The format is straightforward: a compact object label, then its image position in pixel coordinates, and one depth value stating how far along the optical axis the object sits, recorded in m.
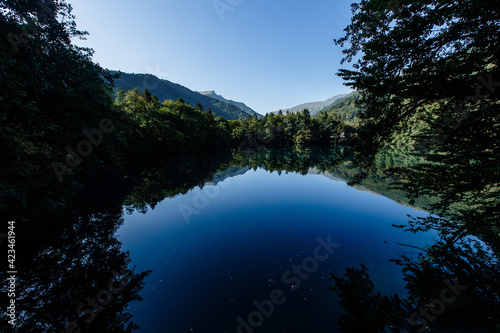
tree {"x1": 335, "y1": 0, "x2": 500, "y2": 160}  4.00
